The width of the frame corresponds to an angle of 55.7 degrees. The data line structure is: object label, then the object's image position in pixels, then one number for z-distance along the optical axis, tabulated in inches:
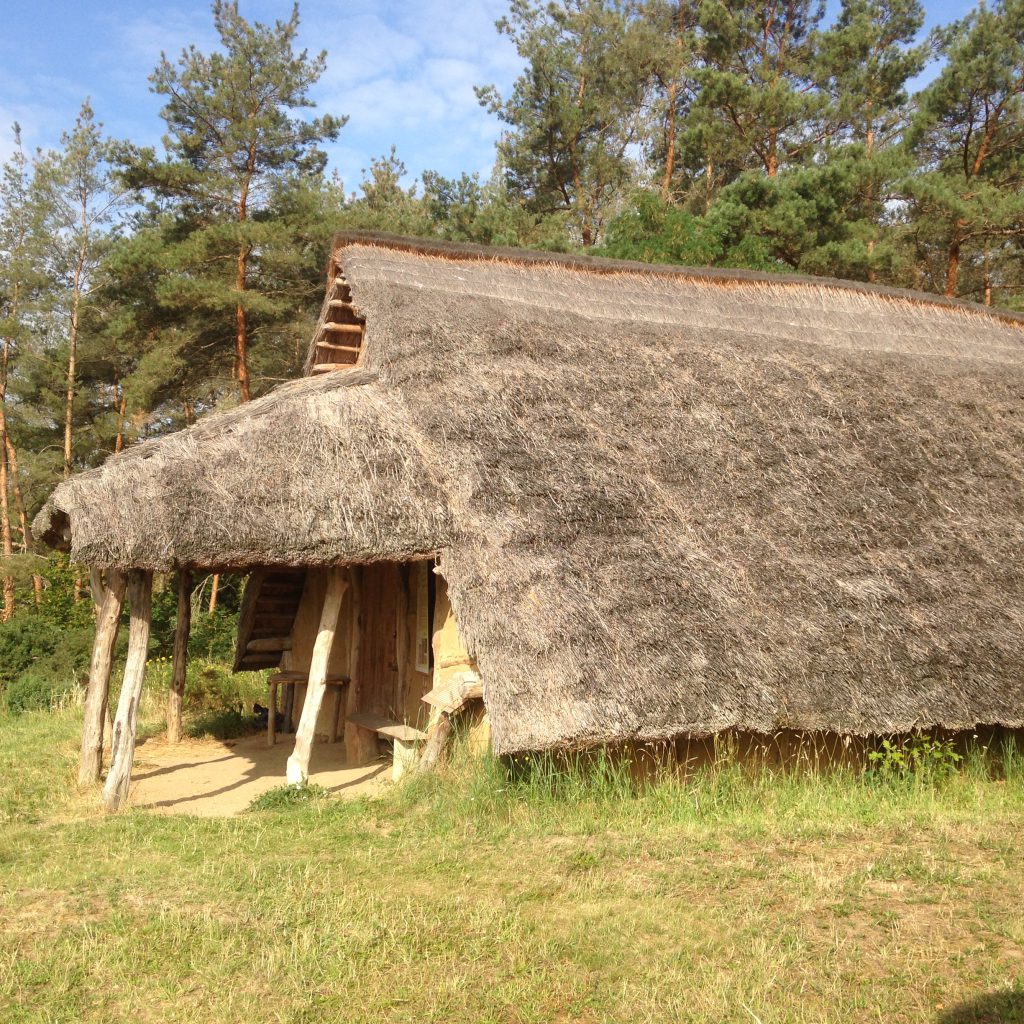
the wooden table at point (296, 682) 410.1
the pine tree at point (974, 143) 779.4
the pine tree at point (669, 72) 995.3
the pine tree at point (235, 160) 757.9
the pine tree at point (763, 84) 858.1
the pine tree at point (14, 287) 883.4
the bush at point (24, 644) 588.7
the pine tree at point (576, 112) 995.9
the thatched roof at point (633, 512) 269.4
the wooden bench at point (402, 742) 322.0
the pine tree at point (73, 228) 874.1
